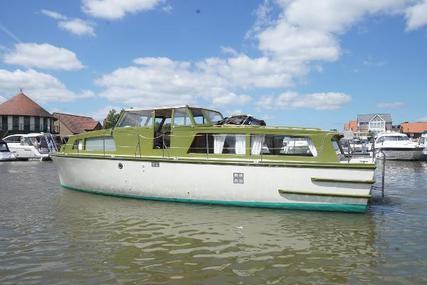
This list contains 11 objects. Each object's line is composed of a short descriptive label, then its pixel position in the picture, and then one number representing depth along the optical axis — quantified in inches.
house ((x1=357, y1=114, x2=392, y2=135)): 4173.2
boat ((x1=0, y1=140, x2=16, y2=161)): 1392.7
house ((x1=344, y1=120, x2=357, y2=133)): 4644.4
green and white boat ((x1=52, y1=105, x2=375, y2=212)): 467.5
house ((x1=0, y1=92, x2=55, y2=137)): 2406.5
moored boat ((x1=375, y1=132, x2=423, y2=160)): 1395.2
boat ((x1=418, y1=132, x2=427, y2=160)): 1441.2
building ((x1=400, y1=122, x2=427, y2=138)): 3734.7
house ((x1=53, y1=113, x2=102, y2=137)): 2714.1
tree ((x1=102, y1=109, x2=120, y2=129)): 2780.5
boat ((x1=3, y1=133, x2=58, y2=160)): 1485.0
